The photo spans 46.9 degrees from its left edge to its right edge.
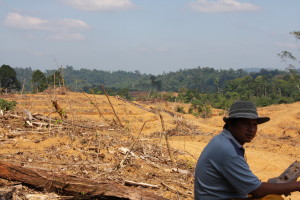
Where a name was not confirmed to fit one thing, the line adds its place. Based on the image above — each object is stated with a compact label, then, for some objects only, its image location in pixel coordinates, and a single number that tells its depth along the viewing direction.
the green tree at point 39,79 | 33.72
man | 2.37
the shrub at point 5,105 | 11.30
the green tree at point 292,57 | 21.17
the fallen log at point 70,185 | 3.98
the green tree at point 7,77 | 34.94
